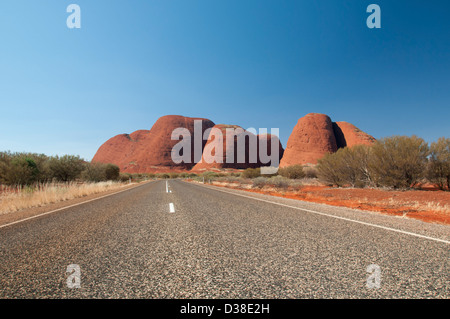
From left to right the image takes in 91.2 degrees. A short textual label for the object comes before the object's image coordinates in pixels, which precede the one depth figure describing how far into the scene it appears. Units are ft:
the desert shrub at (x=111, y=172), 129.80
